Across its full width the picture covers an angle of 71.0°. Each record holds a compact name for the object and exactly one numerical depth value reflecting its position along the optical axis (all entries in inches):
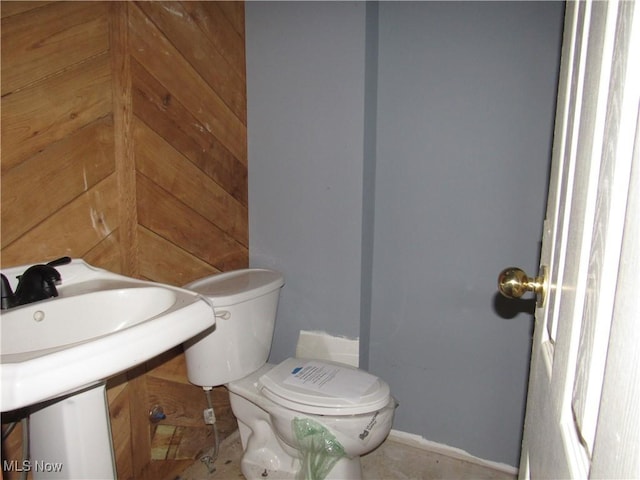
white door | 12.6
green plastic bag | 56.6
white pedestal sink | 26.9
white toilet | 56.2
